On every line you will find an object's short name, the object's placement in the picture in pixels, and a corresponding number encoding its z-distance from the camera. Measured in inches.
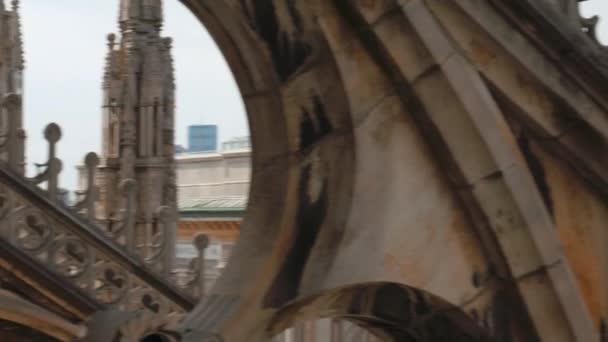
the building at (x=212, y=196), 1659.7
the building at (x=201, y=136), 4985.7
